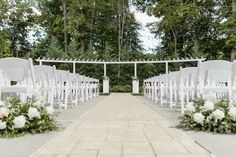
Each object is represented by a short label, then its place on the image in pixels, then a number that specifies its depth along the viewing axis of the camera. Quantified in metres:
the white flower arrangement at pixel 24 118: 2.06
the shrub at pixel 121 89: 11.97
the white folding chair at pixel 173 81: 3.90
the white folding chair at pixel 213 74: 2.91
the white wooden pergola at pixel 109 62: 10.95
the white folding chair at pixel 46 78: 3.50
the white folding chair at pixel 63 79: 3.99
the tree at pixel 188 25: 12.85
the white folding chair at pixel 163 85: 4.76
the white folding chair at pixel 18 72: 2.70
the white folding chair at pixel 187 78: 3.37
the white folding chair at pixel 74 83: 4.81
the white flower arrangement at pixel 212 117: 2.16
